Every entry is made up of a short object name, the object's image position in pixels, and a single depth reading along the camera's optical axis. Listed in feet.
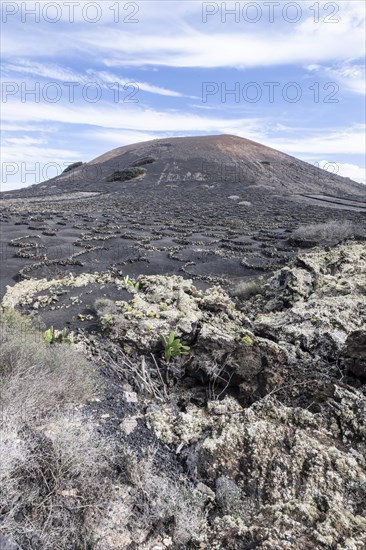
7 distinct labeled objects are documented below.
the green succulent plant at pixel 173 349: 19.26
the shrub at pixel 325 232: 61.67
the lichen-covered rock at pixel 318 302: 19.72
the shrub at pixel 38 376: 12.77
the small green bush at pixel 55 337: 20.49
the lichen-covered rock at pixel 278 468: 9.98
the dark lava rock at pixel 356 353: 16.06
